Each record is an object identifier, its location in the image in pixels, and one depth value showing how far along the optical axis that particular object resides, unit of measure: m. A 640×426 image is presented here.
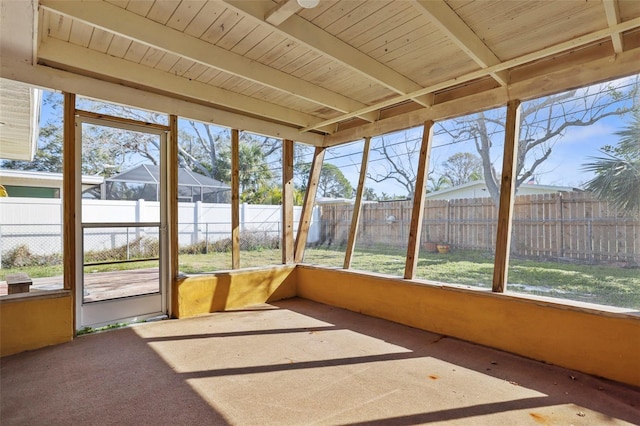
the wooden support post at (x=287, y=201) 4.75
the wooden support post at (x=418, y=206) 3.65
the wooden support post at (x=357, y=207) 4.32
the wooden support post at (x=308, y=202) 4.91
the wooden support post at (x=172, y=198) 3.65
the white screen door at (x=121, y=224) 3.20
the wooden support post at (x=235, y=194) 4.17
